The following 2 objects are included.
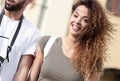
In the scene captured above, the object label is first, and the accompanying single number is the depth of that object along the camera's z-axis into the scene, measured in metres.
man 4.21
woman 4.48
